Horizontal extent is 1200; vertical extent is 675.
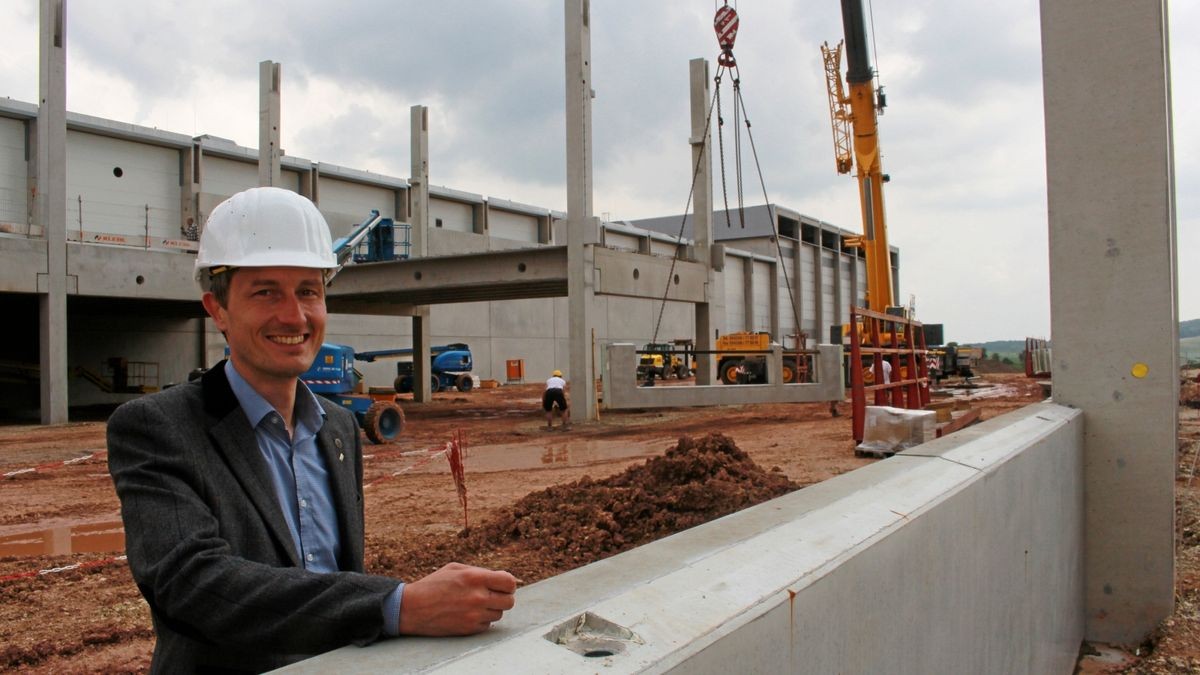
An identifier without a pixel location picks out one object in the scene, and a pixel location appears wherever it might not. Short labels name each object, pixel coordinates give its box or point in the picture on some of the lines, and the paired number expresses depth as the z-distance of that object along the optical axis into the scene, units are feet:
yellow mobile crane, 52.70
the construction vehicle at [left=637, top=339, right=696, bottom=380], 127.85
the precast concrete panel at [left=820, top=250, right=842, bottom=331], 199.72
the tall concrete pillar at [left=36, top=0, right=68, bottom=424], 66.23
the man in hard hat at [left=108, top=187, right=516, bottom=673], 4.67
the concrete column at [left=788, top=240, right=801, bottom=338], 185.78
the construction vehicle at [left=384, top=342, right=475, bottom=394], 114.11
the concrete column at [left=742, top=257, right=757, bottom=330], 174.40
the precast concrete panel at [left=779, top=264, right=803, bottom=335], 186.50
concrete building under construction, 71.77
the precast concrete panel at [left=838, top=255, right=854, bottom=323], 207.82
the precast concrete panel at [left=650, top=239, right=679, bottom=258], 169.27
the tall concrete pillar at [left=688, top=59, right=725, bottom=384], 76.07
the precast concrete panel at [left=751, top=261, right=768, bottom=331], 181.68
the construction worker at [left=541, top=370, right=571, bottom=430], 61.93
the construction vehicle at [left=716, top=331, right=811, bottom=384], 88.30
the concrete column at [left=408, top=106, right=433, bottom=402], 91.30
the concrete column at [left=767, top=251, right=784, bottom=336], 183.36
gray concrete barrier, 4.61
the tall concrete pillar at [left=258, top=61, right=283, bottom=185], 81.10
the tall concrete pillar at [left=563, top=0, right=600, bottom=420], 64.39
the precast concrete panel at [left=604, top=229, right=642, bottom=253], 156.66
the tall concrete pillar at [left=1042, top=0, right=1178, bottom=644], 17.88
